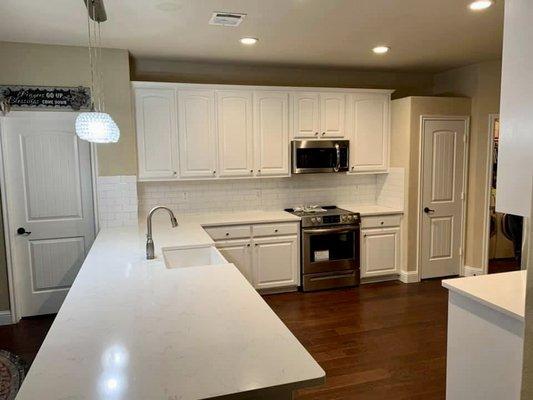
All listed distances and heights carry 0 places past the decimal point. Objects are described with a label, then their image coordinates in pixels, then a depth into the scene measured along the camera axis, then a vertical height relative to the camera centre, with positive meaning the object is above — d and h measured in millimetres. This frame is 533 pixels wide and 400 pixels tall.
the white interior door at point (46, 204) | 3738 -383
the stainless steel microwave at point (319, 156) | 4590 +55
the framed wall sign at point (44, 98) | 3594 +607
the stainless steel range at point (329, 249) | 4461 -996
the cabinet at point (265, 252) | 4250 -979
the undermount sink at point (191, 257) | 2947 -704
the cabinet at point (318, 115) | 4613 +530
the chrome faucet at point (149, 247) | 2646 -551
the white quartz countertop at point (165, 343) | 1197 -649
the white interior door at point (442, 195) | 4770 -440
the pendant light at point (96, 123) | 2232 +227
